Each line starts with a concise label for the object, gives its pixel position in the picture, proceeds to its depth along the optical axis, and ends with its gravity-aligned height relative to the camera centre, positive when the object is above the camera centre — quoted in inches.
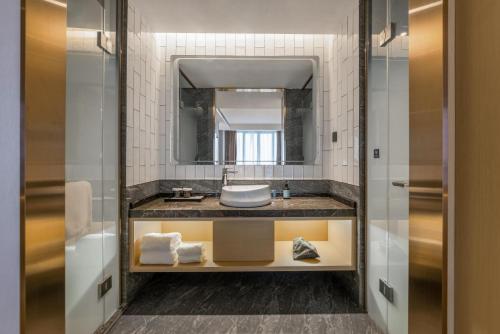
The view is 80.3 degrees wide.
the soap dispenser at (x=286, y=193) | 104.8 -10.7
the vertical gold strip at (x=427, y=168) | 45.1 -0.8
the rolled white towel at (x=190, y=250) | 85.5 -25.3
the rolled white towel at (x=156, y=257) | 84.1 -26.9
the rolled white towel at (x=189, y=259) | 85.4 -27.7
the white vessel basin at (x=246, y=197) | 85.1 -10.2
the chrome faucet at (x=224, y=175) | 107.6 -4.5
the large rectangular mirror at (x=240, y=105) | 110.7 +21.7
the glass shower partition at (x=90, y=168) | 58.9 -1.1
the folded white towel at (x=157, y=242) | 84.5 -22.7
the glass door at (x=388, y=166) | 62.8 -0.7
